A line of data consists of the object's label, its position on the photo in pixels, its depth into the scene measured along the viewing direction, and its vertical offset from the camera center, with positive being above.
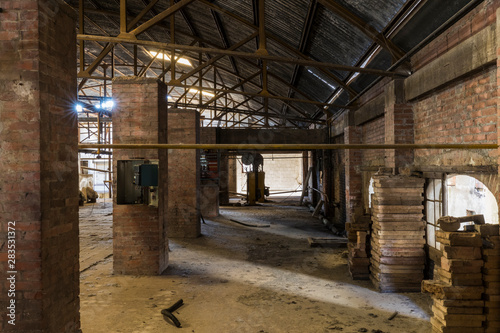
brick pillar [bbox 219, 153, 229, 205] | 17.25 -0.55
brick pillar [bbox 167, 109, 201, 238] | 9.63 -0.29
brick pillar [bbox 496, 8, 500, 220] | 3.31 +0.91
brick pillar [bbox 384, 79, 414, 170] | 6.03 +0.79
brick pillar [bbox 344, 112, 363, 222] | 9.35 -0.09
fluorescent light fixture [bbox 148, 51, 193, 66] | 12.95 +4.26
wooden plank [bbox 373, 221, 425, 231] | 5.28 -0.89
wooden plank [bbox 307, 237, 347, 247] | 8.53 -1.82
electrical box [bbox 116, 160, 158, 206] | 5.66 -0.18
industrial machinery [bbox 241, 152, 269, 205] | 17.55 -0.67
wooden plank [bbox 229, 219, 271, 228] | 11.39 -1.85
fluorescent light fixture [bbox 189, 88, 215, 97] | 19.04 +4.45
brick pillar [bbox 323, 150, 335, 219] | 13.40 -0.51
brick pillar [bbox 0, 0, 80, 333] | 2.55 +0.04
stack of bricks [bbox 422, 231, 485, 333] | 3.55 -1.25
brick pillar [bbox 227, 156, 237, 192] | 22.85 -0.39
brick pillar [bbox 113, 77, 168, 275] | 6.11 +0.22
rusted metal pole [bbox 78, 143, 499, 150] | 3.53 +0.25
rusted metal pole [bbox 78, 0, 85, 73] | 8.02 +3.36
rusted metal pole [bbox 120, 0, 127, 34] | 6.18 +2.79
